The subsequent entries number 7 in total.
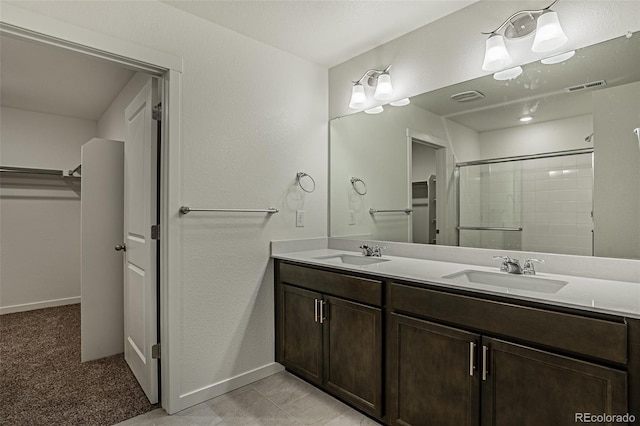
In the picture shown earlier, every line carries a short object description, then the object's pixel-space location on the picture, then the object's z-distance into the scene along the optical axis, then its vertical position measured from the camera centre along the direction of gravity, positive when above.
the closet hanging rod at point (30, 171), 3.81 +0.44
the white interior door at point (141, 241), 2.10 -0.21
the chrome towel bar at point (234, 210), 2.05 +0.00
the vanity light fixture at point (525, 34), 1.66 +0.89
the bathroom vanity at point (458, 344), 1.16 -0.58
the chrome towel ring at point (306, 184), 2.68 +0.20
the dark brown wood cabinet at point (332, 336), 1.86 -0.77
